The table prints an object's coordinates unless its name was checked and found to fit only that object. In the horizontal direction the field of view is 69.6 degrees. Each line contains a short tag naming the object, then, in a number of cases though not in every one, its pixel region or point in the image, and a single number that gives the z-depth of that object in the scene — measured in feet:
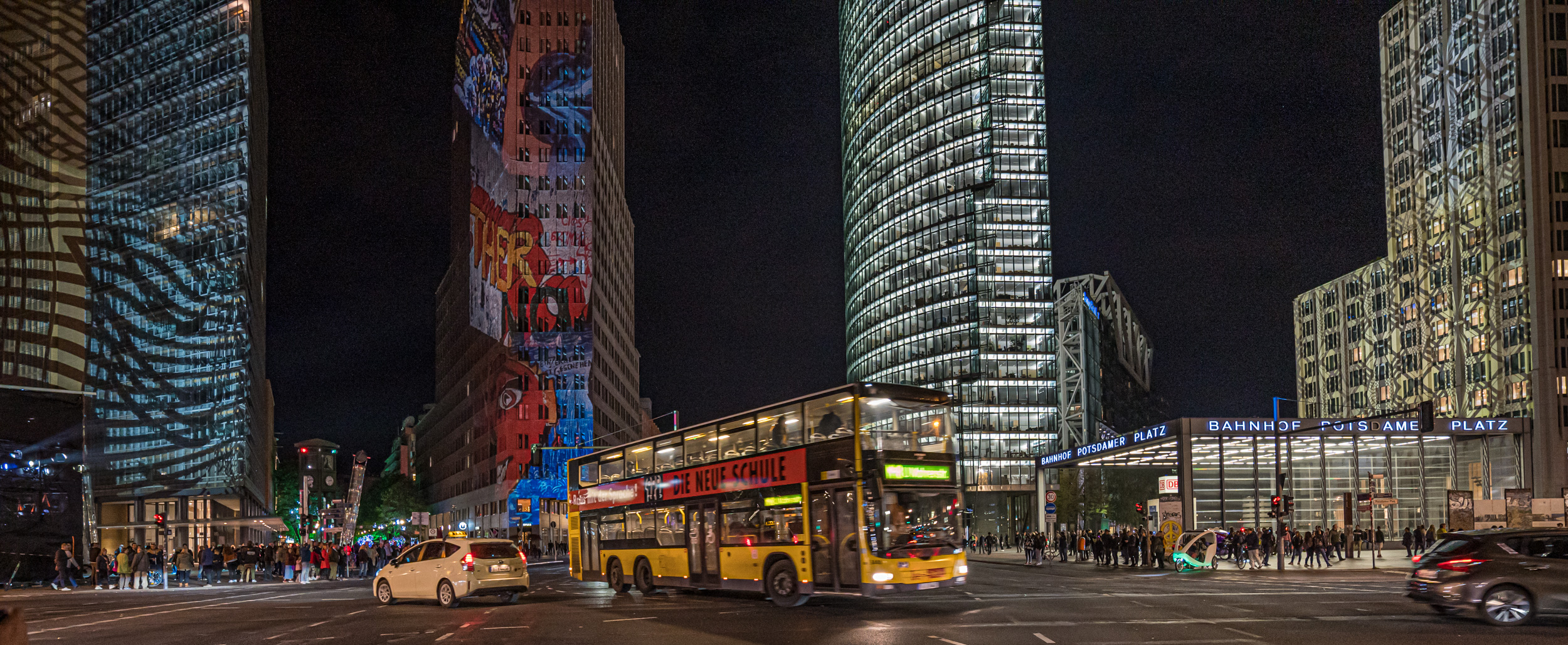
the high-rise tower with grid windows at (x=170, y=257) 247.70
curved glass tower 397.80
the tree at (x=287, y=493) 401.29
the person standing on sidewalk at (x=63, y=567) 135.78
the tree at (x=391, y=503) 453.99
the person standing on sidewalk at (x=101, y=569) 140.97
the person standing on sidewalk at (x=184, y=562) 153.28
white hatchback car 84.02
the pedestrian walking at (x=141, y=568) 138.82
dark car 58.80
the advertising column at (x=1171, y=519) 146.82
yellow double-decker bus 72.28
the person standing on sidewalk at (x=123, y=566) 135.33
